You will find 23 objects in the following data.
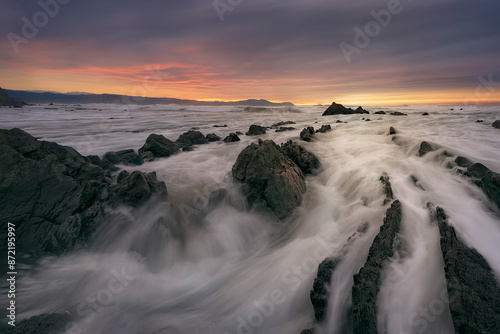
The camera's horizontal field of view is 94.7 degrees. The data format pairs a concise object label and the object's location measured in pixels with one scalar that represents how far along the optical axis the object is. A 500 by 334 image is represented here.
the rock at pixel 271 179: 5.88
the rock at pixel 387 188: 5.24
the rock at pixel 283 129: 16.53
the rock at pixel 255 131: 15.15
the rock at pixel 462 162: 6.80
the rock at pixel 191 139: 11.60
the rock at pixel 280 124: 18.87
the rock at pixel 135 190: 5.36
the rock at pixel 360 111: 33.64
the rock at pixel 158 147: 9.39
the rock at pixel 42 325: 2.98
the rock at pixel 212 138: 13.05
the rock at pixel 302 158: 7.98
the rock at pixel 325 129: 14.40
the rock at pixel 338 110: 33.47
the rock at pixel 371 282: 2.68
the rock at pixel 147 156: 8.80
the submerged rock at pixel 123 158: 8.28
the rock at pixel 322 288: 3.17
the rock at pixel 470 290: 2.39
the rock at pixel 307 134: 11.88
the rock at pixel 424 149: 8.40
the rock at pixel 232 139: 12.68
